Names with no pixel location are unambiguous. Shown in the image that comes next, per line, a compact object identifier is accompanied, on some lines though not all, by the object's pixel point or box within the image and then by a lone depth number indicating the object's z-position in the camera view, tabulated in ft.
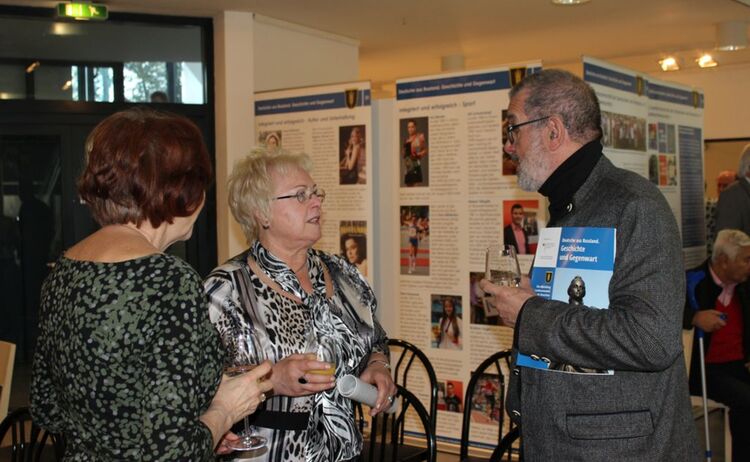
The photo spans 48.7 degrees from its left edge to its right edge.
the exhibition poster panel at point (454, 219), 16.08
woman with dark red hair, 4.87
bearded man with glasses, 6.04
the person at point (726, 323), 14.94
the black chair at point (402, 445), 8.59
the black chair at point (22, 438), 8.54
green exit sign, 19.66
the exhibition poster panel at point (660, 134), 14.82
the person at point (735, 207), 20.33
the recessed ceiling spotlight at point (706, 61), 29.81
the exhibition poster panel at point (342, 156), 18.01
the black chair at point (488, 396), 16.02
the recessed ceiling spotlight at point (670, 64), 31.29
